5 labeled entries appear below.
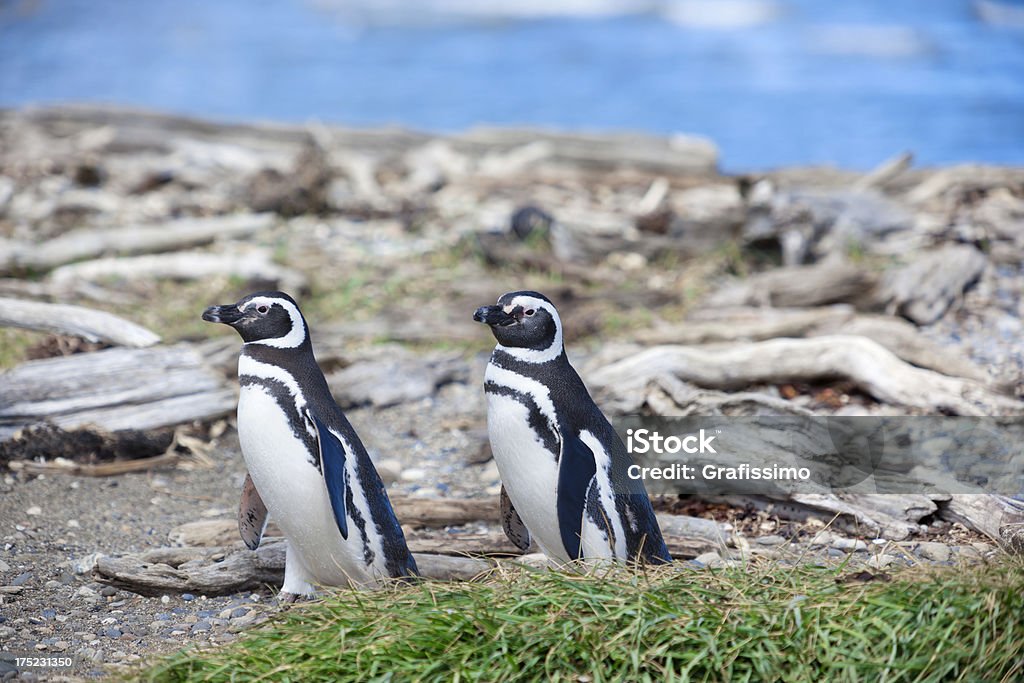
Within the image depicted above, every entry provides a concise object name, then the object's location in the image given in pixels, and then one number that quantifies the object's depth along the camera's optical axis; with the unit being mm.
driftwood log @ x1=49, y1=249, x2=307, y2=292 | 13937
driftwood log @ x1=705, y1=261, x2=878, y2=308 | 12469
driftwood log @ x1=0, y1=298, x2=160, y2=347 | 9727
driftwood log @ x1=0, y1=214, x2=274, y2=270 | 13977
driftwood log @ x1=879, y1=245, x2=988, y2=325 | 12086
